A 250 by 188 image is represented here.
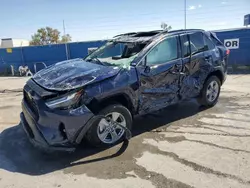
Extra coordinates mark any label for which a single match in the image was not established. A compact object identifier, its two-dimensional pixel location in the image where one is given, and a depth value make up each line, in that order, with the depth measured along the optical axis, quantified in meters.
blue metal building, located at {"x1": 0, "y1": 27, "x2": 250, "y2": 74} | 8.98
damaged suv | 2.81
